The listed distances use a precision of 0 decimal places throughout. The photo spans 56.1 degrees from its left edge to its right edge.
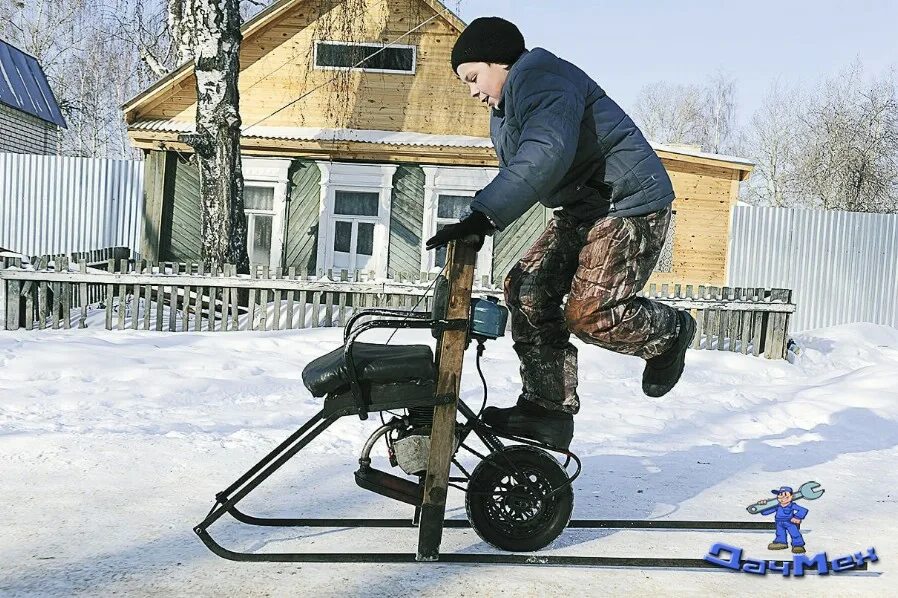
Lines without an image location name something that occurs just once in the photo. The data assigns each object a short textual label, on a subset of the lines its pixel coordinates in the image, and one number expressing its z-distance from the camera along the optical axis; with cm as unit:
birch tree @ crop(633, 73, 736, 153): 6562
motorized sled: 269
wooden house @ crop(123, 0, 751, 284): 1517
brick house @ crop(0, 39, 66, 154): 2355
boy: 266
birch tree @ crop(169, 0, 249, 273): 1129
